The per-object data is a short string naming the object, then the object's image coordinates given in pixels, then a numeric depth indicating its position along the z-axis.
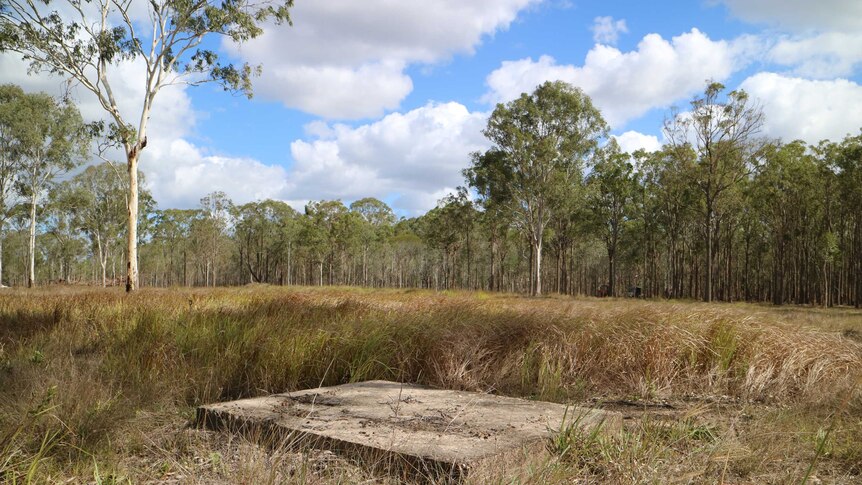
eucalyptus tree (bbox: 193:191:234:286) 61.94
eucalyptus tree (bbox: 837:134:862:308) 31.88
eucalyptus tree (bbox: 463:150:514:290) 36.78
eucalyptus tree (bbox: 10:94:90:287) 37.09
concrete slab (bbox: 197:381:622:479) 2.59
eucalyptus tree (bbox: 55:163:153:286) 50.47
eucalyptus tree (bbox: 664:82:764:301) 31.39
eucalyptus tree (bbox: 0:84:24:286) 36.42
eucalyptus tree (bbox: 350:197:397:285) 66.97
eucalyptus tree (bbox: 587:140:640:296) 40.72
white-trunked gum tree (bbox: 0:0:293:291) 18.62
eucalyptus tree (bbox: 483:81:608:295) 35.66
